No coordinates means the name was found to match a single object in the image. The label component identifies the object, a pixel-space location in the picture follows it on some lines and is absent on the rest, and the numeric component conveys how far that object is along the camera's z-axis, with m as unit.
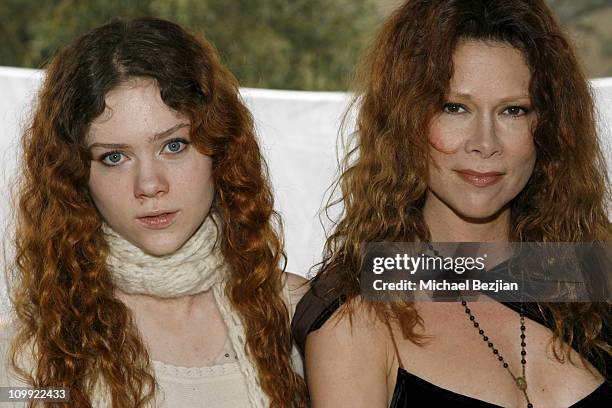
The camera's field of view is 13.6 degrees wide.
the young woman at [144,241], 2.48
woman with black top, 2.48
